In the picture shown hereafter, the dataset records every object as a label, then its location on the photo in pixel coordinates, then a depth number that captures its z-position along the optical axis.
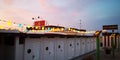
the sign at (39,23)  13.65
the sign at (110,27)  12.00
